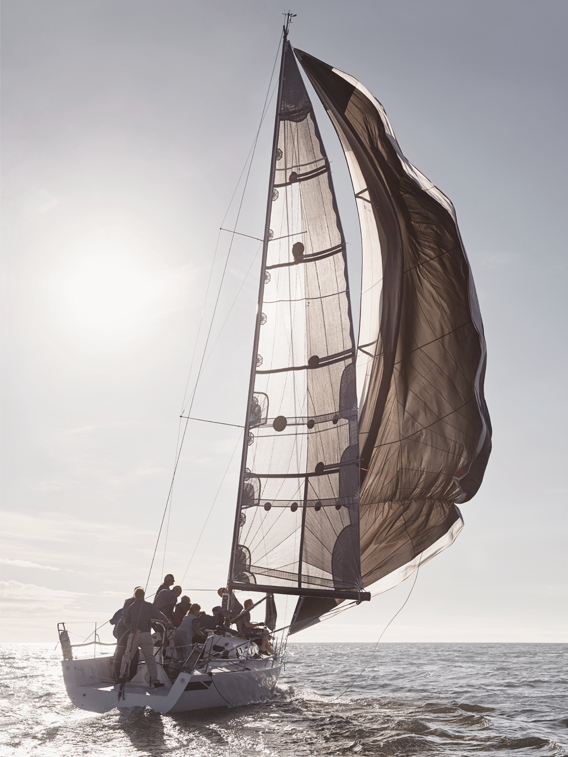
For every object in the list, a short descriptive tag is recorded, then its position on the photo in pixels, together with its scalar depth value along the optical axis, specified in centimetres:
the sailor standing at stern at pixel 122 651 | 893
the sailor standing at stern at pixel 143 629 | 894
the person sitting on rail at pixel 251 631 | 1098
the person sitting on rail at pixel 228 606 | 1076
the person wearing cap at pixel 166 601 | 1019
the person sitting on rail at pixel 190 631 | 954
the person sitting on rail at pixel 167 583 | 1041
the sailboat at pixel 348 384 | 1116
